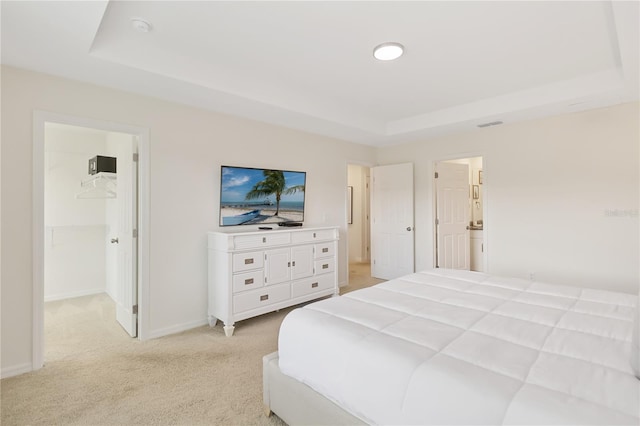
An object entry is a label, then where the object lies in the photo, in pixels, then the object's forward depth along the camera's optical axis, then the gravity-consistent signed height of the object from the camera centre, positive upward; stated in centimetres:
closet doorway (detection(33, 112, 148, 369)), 272 -25
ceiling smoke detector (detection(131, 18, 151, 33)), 216 +132
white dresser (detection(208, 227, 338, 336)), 321 -63
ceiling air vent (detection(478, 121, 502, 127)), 407 +117
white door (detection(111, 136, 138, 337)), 311 -24
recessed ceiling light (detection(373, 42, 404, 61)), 253 +134
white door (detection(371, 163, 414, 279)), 516 -12
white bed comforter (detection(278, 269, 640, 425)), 107 -60
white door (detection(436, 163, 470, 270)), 500 -3
